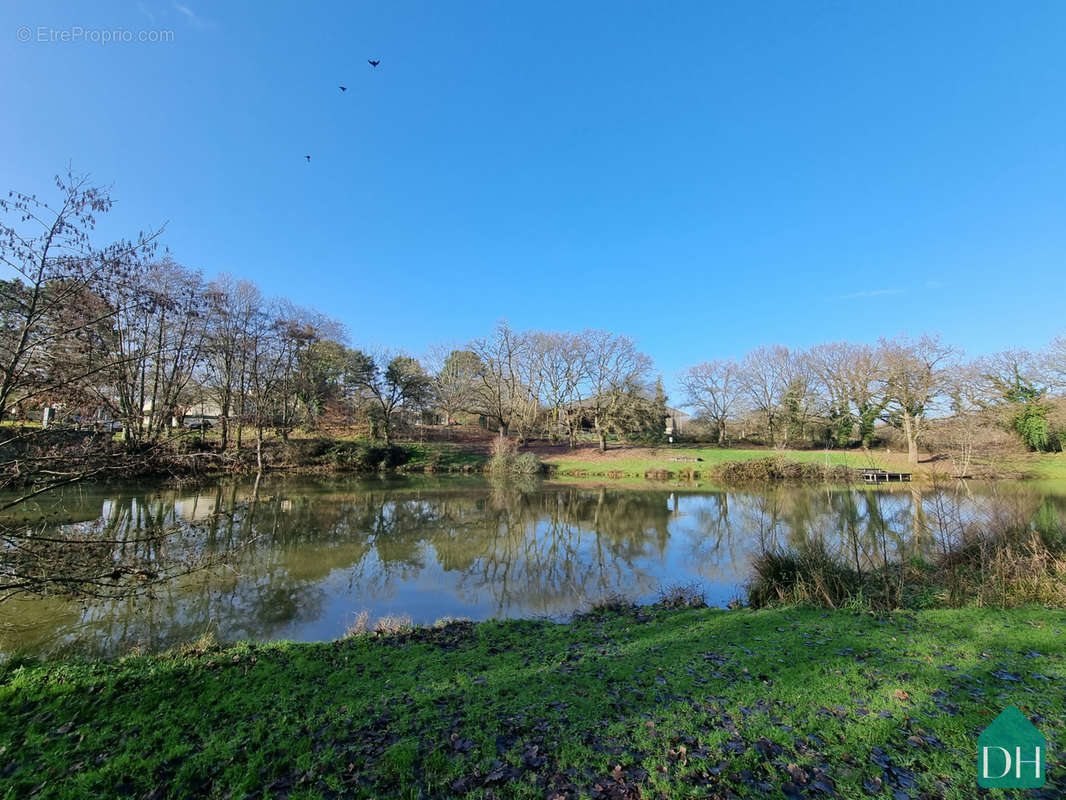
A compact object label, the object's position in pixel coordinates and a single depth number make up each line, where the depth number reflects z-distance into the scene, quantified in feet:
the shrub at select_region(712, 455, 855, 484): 90.02
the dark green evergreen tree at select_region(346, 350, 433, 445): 125.59
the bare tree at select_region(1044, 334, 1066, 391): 99.91
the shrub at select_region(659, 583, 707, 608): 26.08
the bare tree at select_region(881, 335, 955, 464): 100.17
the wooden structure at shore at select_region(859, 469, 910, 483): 86.43
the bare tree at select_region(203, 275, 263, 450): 86.69
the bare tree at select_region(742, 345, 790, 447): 140.77
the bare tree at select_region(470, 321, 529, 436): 132.07
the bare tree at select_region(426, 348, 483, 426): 135.03
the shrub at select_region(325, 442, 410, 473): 105.29
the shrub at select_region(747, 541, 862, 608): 23.58
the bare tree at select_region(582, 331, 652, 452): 132.26
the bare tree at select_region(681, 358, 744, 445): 150.71
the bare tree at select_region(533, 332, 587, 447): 135.03
